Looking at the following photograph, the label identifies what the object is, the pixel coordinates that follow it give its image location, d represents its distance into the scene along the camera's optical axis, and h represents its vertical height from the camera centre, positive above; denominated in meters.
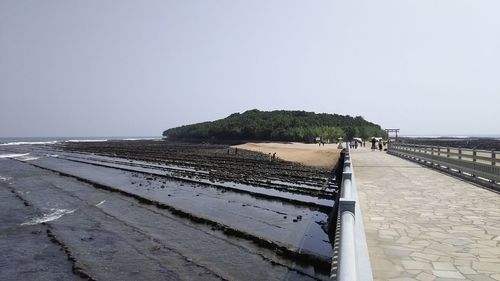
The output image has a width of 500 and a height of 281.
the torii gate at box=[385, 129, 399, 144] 53.94 +1.20
